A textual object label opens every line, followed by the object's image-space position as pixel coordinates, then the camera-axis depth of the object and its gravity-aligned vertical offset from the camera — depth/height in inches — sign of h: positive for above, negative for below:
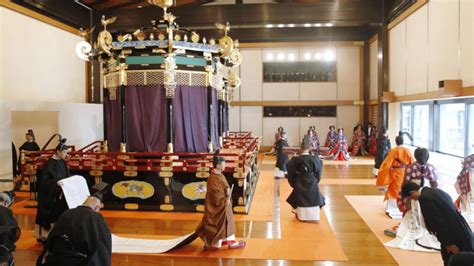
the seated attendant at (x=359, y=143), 655.1 -37.8
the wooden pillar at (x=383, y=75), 530.9 +58.4
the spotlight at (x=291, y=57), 703.7 +108.7
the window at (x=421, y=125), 451.8 -7.6
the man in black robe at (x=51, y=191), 205.3 -34.7
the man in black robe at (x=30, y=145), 370.7 -20.0
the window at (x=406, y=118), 518.7 +1.2
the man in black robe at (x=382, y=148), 405.0 -28.7
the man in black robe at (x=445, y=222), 128.0 -33.3
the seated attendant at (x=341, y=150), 591.8 -44.1
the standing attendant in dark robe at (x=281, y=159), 418.9 -39.9
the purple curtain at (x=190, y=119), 323.3 +1.9
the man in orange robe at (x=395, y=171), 271.4 -35.0
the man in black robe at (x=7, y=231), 127.0 -33.7
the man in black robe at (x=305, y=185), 260.5 -42.0
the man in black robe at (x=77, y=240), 111.5 -32.5
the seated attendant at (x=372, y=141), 629.0 -33.9
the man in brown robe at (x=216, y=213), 198.2 -45.1
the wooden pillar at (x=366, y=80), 680.4 +66.0
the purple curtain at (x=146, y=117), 320.8 +3.7
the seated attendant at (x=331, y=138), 628.7 -29.0
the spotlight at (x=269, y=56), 707.4 +110.6
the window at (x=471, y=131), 346.9 -11.0
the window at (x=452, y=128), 371.9 -9.5
